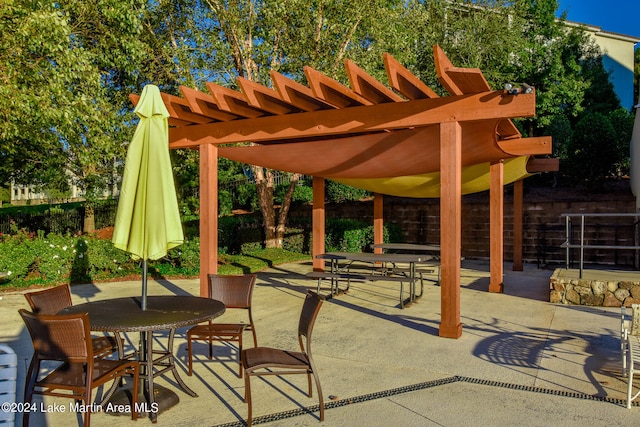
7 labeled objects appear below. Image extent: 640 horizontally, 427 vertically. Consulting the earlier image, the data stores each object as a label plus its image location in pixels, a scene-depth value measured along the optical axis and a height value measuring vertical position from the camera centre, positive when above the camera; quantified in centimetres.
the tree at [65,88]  712 +216
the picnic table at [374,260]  723 -69
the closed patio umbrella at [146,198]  365 +17
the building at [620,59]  2370 +788
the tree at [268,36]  1099 +430
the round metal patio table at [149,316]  326 -66
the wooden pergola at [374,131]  518 +111
